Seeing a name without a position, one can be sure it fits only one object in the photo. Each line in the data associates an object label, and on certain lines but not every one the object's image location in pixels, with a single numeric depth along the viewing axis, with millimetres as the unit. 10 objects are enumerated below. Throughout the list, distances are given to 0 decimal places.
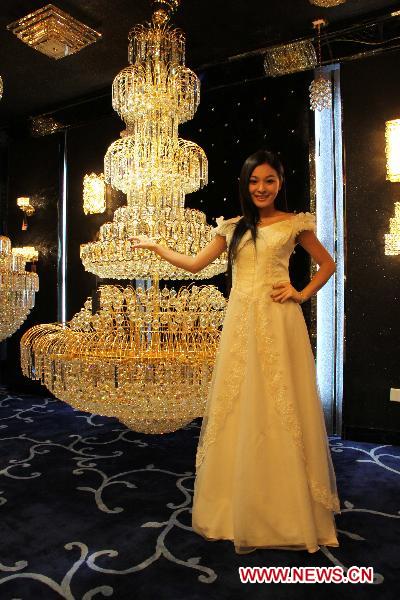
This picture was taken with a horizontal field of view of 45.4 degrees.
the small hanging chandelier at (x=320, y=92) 3391
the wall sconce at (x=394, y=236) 3428
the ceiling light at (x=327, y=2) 3184
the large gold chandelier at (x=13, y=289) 3270
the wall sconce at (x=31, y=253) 5090
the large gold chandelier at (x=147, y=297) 2600
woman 1786
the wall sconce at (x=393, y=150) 3416
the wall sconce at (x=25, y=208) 5152
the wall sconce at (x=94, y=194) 4730
